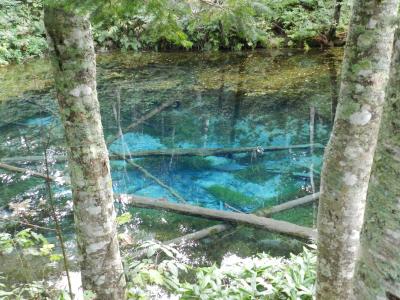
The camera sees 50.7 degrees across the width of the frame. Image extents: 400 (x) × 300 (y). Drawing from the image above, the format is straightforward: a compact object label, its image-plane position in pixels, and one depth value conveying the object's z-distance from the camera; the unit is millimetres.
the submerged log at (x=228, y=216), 5637
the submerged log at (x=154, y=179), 7191
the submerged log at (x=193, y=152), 8087
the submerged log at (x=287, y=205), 6273
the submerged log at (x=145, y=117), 9283
